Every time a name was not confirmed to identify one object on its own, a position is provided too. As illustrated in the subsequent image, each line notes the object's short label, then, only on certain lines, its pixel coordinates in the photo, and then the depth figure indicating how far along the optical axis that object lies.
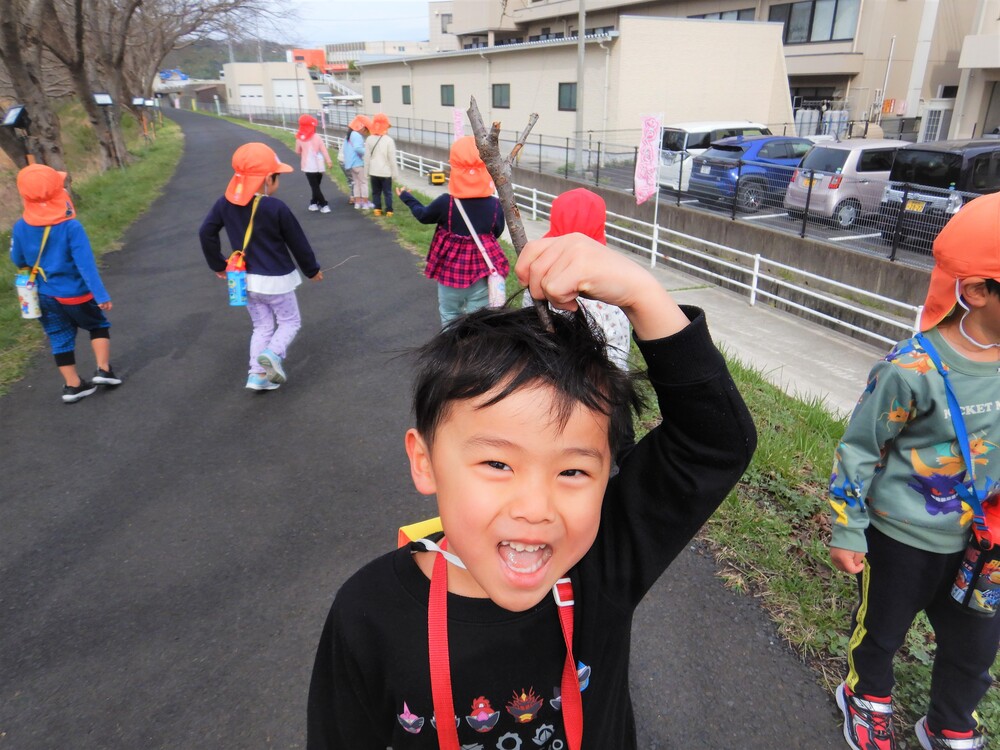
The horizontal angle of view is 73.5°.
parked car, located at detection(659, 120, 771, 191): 15.70
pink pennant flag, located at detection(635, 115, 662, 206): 9.15
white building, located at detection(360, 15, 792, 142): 20.36
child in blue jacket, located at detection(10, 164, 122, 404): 4.73
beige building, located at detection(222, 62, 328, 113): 66.50
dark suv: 8.09
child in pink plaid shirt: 4.81
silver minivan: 10.12
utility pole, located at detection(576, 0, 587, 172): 14.57
